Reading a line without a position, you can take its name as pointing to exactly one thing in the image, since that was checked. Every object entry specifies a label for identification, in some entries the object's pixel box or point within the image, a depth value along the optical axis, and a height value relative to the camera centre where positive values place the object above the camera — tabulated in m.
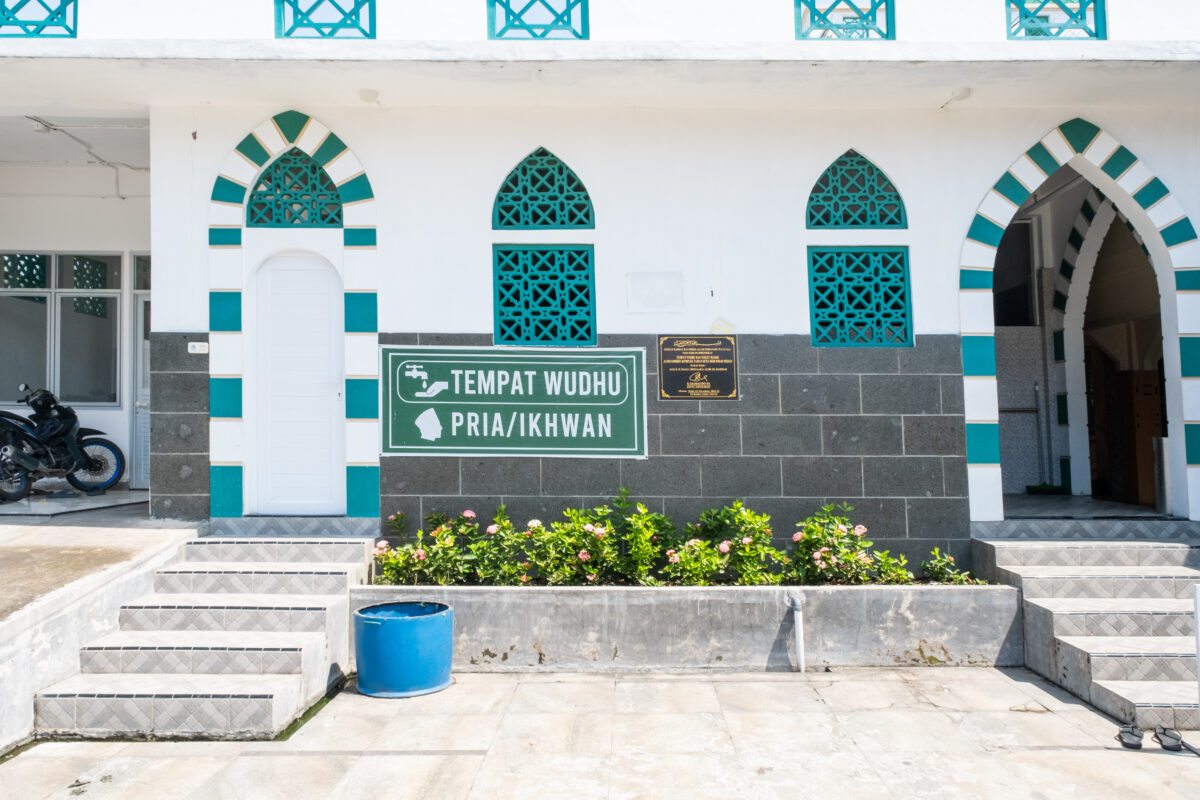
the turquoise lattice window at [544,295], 6.23 +1.02
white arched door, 6.24 +0.23
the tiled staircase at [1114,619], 4.44 -1.22
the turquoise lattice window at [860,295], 6.30 +0.98
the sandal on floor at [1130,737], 3.97 -1.54
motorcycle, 7.29 -0.11
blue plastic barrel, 4.74 -1.26
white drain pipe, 5.24 -1.28
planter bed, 5.30 -1.30
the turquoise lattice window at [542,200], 6.29 +1.75
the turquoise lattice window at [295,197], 6.25 +1.80
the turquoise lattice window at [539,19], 5.86 +2.92
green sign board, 6.16 +0.16
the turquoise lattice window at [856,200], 6.34 +1.71
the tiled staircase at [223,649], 4.25 -1.19
